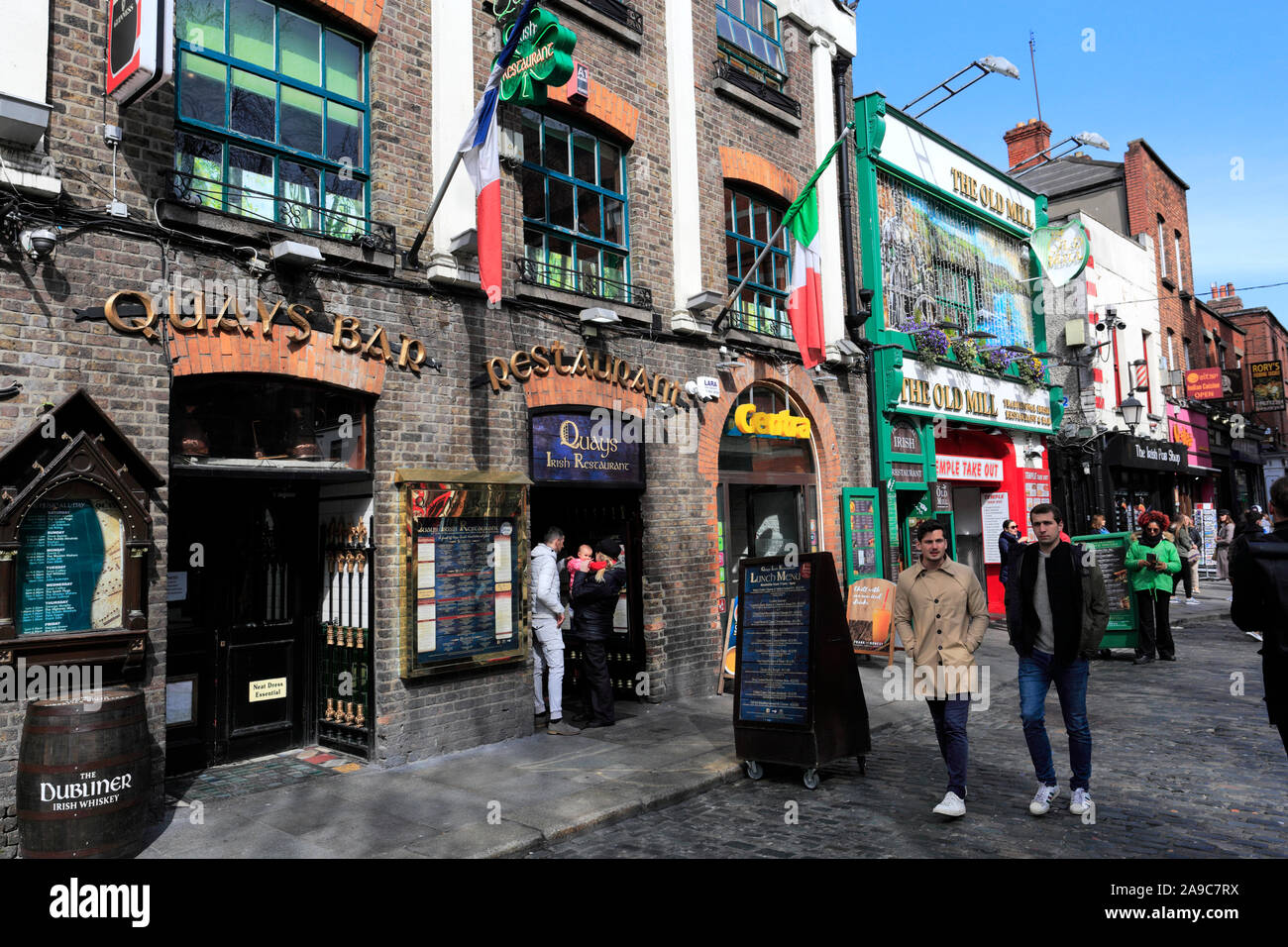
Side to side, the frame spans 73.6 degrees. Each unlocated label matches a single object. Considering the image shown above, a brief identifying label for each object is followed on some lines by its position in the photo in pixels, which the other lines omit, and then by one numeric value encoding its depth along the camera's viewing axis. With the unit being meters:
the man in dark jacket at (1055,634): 5.67
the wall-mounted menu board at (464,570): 7.52
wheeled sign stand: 6.65
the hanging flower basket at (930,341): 15.05
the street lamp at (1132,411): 20.02
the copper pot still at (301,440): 7.28
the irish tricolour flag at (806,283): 11.13
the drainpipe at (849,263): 13.91
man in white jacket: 8.63
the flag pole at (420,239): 7.39
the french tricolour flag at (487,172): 7.23
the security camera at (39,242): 5.52
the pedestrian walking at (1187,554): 16.19
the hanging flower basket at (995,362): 17.17
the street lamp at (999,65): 14.56
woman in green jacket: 11.84
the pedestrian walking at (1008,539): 14.43
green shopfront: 14.45
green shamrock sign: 7.37
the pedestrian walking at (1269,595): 4.29
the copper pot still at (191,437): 6.54
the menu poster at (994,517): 17.75
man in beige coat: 5.74
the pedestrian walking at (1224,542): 21.84
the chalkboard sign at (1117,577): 12.16
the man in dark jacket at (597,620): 8.64
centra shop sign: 11.57
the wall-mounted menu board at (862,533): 12.95
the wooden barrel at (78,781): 4.90
